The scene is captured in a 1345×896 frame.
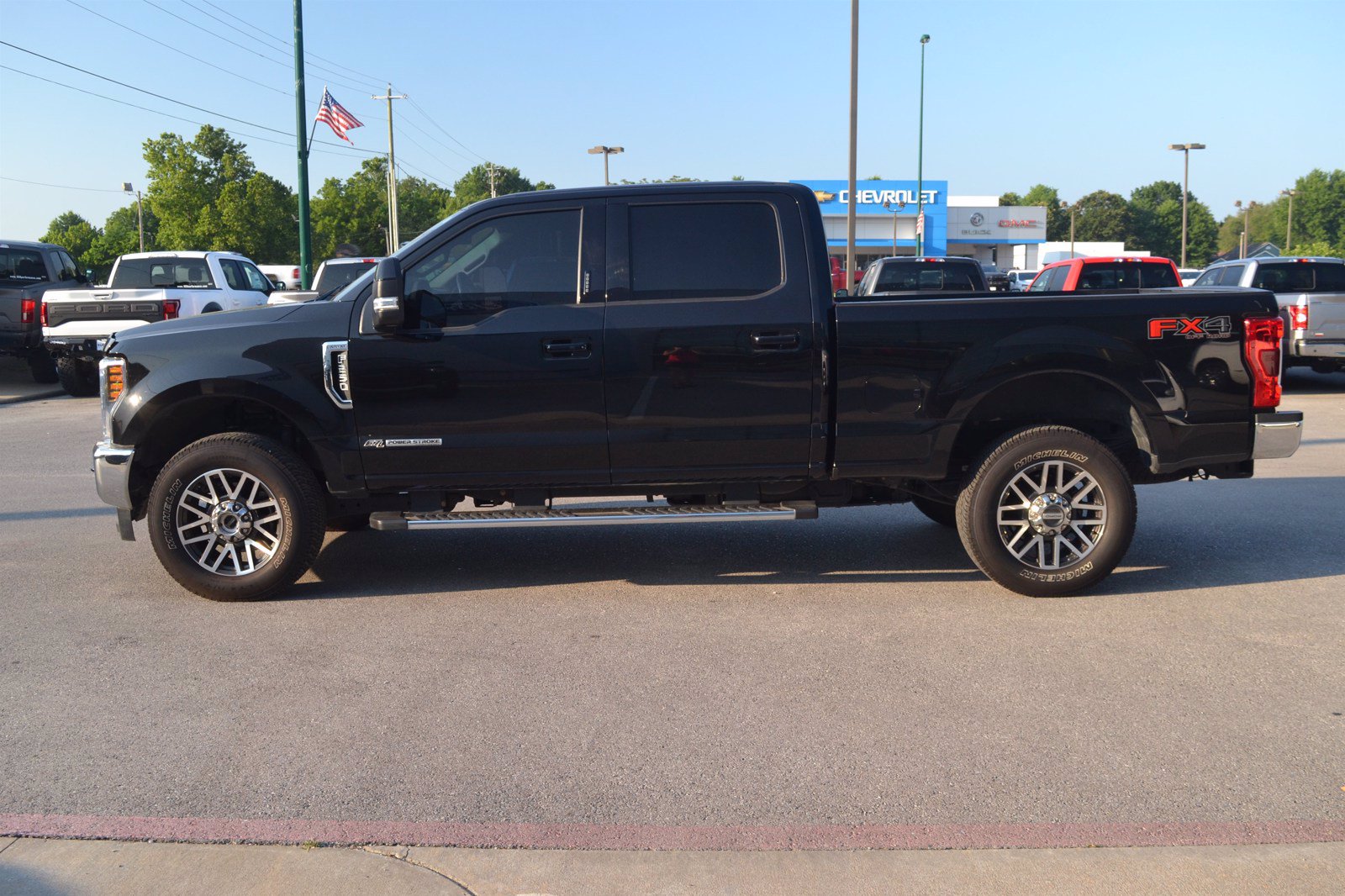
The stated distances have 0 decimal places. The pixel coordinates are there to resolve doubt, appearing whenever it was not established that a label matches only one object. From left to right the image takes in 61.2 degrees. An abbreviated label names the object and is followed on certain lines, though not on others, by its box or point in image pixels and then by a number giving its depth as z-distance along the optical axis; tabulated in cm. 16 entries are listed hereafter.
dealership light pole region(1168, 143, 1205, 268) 5369
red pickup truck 1662
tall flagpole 2239
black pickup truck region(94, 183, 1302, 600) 588
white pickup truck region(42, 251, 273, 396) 1619
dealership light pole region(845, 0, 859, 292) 2223
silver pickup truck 1561
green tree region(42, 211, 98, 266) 10170
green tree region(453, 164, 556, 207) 16450
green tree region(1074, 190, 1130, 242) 13550
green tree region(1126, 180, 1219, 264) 13862
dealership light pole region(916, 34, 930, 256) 3684
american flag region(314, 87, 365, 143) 2756
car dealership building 7175
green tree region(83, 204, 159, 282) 9275
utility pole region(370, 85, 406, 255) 5322
